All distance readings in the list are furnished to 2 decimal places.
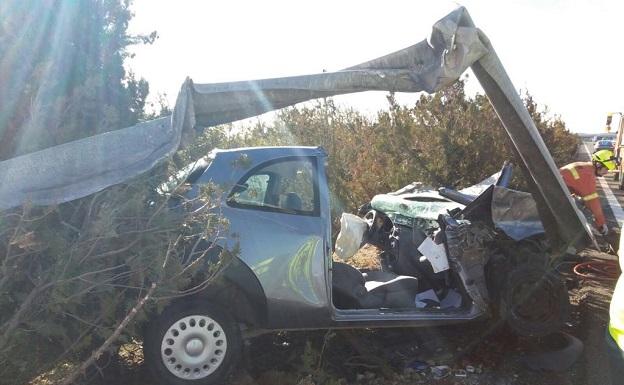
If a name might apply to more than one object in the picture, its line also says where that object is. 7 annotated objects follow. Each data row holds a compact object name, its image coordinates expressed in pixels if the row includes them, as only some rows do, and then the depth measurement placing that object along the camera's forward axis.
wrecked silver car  3.35
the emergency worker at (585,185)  5.45
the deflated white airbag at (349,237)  5.52
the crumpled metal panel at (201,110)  2.96
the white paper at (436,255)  4.76
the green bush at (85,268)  2.68
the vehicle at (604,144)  31.68
